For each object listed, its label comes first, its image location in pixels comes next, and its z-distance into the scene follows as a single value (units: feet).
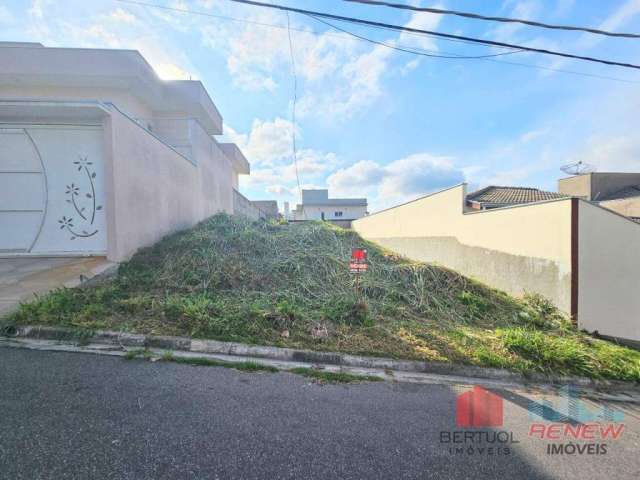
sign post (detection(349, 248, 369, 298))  12.69
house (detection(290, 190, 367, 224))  102.42
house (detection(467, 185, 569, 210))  41.75
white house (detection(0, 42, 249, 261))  15.38
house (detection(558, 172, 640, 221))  56.03
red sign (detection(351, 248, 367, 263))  12.76
